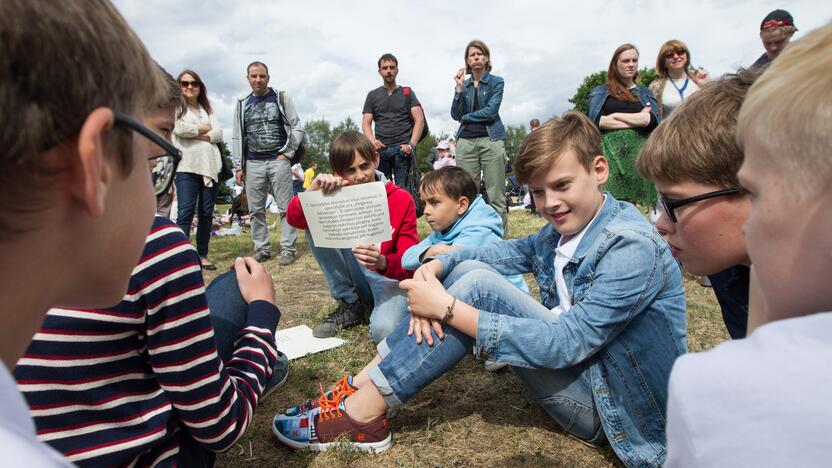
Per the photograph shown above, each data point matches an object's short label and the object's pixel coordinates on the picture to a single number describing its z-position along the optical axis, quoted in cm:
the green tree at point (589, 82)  3517
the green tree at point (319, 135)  7200
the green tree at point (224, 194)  2739
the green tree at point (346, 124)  7294
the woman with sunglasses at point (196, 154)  511
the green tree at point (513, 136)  6022
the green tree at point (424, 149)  5462
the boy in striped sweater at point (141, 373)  108
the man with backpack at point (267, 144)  570
